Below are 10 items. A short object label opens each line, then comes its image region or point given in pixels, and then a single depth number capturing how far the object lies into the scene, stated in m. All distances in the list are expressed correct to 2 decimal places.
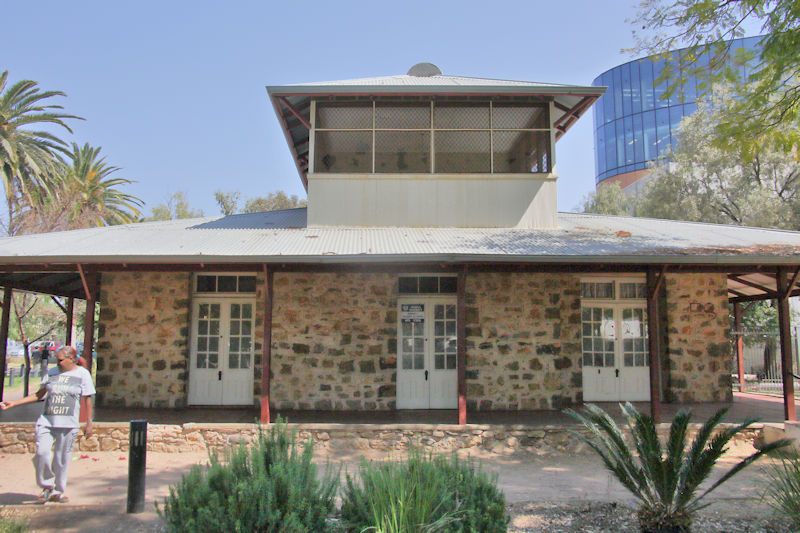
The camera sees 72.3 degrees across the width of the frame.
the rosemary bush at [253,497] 3.44
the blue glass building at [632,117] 40.31
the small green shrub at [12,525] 4.09
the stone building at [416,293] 9.32
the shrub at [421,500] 3.44
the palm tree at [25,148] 18.97
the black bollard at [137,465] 5.03
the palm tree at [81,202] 20.09
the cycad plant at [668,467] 4.43
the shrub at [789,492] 4.32
